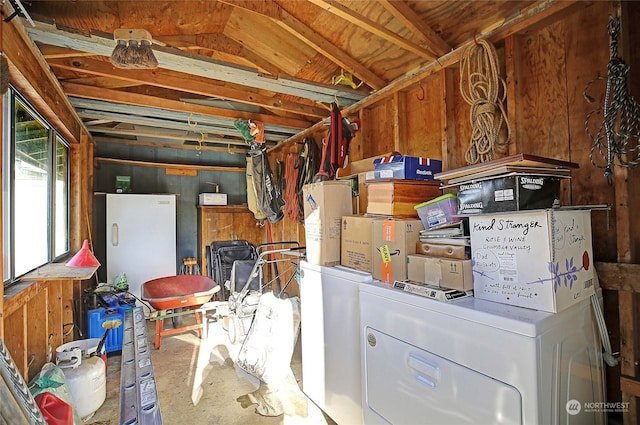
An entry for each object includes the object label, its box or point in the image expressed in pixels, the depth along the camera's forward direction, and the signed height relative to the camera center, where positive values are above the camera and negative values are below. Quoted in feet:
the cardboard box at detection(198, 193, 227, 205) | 16.49 +1.07
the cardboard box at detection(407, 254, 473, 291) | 4.57 -0.86
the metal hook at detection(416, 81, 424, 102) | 8.00 +2.97
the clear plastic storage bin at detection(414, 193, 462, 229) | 5.23 +0.07
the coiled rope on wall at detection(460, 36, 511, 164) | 5.98 +2.17
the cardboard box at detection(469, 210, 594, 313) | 3.67 -0.55
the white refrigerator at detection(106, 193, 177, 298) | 14.53 -0.77
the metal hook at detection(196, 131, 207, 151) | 13.81 +3.70
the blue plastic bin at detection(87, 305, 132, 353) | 10.51 -3.36
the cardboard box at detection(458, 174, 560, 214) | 4.12 +0.27
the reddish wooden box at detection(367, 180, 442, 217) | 5.88 +0.39
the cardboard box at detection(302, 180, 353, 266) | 6.89 +0.00
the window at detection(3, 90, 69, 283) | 5.70 +0.76
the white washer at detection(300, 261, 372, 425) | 5.90 -2.48
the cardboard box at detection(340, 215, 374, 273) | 6.20 -0.52
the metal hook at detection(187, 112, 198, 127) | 11.49 +3.58
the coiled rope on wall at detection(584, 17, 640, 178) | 4.55 +1.38
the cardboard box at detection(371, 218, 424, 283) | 5.52 -0.52
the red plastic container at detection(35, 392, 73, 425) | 4.60 -2.77
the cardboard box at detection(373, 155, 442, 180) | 5.88 +0.91
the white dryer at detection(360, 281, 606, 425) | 3.36 -1.80
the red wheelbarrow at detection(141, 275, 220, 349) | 10.87 -2.77
